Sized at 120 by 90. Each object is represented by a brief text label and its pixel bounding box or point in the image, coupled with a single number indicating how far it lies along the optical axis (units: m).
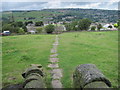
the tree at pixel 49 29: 36.79
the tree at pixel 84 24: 40.59
